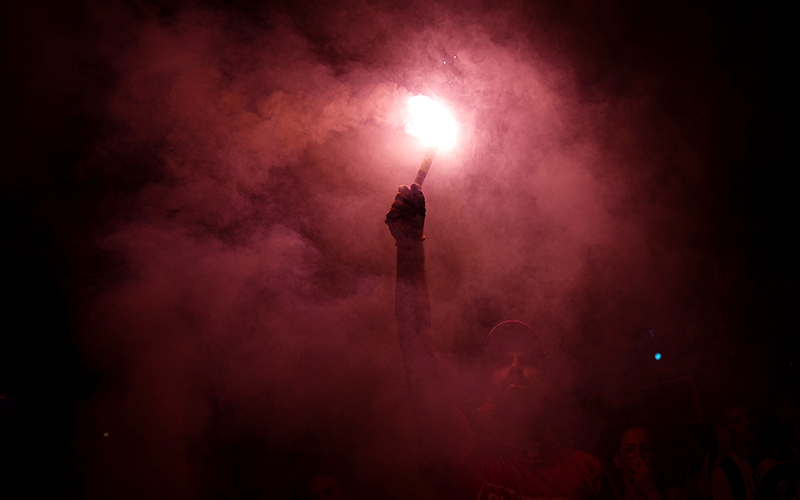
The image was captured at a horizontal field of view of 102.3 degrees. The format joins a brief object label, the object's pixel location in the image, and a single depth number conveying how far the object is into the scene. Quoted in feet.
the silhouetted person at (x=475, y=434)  6.15
